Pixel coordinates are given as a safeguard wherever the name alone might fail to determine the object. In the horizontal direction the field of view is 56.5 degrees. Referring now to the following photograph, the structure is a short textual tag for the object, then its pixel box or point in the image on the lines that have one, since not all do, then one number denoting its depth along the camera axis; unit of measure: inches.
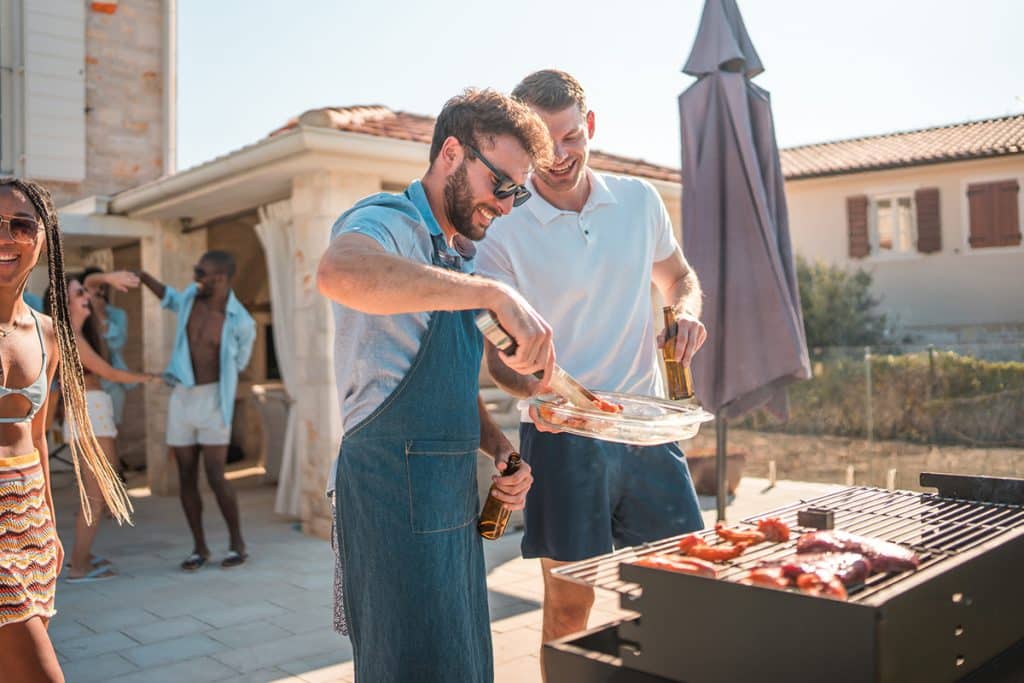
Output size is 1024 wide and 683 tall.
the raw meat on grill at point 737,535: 84.0
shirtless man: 248.5
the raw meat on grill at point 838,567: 68.2
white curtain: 305.6
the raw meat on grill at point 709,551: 77.9
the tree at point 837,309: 783.7
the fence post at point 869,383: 373.6
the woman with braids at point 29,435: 95.7
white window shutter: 407.8
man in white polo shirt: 113.7
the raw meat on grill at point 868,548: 72.2
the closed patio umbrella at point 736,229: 219.8
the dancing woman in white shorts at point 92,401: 237.8
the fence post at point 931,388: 428.5
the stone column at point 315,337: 275.6
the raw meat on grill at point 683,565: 68.9
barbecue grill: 59.9
